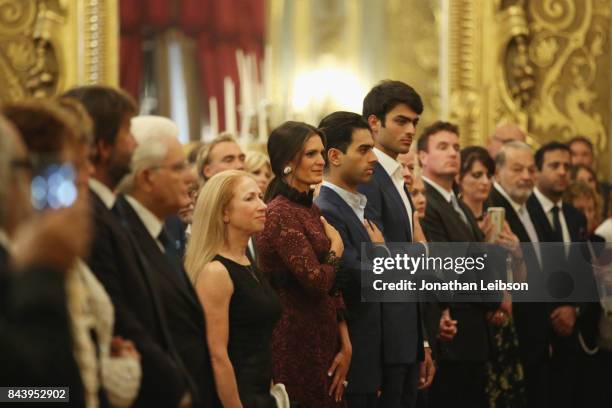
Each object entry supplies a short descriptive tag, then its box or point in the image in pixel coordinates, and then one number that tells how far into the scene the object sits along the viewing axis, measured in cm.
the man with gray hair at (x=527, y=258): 1071
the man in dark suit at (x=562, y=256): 1106
